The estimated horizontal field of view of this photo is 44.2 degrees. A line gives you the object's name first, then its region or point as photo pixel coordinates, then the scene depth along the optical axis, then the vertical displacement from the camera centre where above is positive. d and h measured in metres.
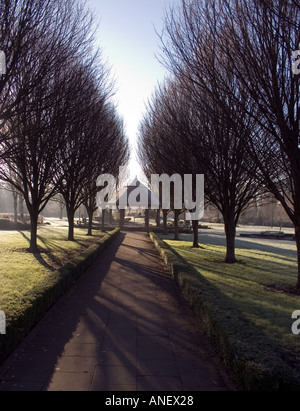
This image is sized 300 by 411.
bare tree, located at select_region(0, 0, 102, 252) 7.87 +3.57
